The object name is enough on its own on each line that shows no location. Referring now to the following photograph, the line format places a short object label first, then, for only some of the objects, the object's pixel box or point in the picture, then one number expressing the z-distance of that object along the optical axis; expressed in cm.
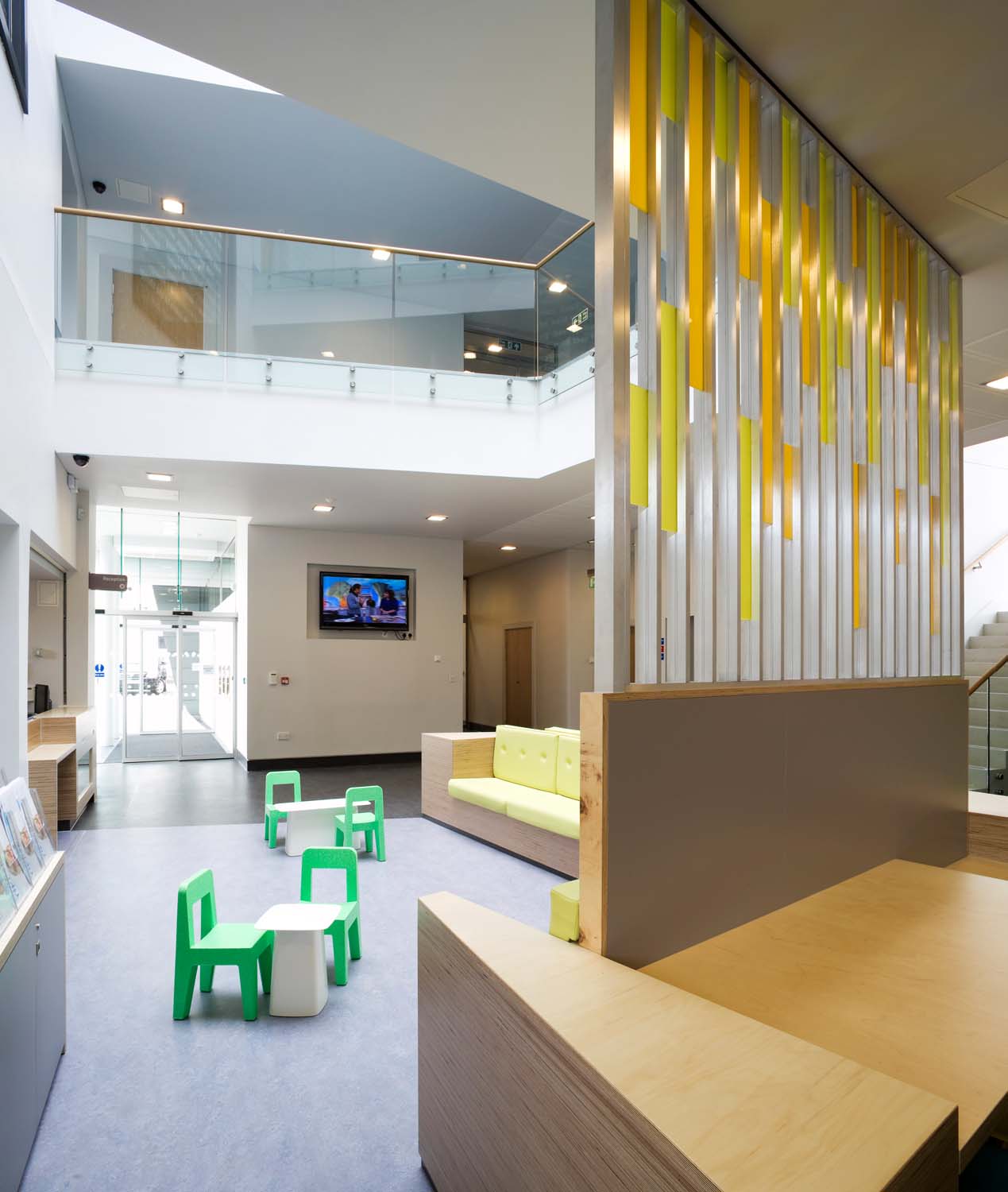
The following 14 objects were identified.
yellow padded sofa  544
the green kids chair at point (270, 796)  627
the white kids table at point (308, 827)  597
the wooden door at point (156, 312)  688
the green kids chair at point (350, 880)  376
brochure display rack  210
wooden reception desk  614
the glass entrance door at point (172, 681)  1137
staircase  584
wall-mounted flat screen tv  1070
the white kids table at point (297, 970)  327
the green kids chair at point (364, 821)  569
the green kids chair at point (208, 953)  325
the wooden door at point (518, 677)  1361
